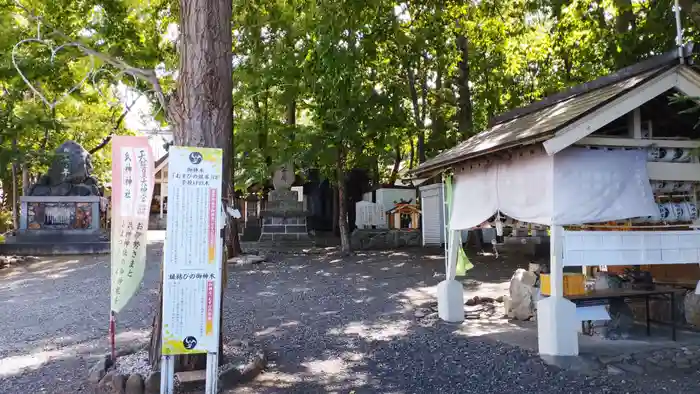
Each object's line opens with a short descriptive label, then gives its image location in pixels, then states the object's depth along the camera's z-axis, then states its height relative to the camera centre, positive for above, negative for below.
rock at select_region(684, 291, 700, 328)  7.82 -1.49
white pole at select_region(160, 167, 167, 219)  33.91 +2.12
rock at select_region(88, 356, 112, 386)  5.74 -1.77
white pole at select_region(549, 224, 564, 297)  6.42 -0.59
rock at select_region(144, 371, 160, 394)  5.35 -1.77
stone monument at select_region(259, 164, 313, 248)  23.67 +0.06
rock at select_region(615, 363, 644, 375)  5.97 -1.84
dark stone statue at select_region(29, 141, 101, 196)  21.77 +1.76
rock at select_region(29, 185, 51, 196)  21.62 +1.25
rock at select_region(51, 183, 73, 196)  21.70 +1.30
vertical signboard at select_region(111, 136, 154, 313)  5.63 +0.10
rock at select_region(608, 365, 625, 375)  5.88 -1.83
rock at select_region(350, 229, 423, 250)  21.92 -0.98
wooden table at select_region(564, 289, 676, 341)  7.06 -1.16
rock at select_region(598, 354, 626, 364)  6.21 -1.80
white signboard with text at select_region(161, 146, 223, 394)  4.92 -0.43
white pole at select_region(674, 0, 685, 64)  6.53 +2.37
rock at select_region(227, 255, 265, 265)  16.57 -1.41
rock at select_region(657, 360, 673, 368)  6.16 -1.84
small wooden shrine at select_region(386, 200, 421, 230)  23.83 +0.02
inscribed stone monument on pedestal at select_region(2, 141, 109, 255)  20.31 +0.21
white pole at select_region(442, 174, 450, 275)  9.43 +0.25
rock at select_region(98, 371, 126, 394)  5.43 -1.81
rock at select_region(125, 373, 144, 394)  5.36 -1.78
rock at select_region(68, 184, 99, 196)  22.00 +1.23
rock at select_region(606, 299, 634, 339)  7.60 -1.63
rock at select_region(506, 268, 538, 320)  8.68 -1.39
